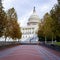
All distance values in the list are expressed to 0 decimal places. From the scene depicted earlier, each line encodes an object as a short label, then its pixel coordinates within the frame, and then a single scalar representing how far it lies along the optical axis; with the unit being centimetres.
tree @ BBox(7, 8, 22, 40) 3064
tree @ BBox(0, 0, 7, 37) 2137
